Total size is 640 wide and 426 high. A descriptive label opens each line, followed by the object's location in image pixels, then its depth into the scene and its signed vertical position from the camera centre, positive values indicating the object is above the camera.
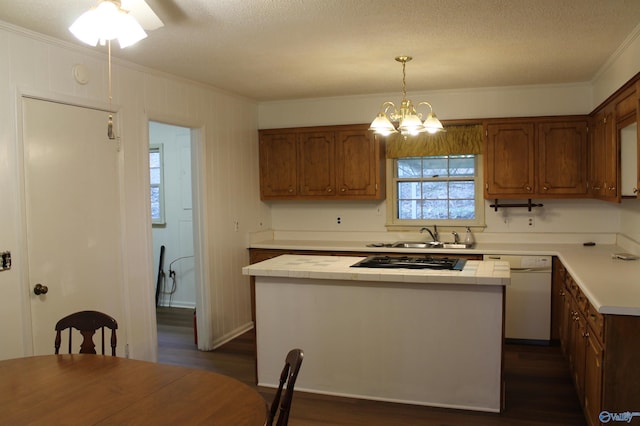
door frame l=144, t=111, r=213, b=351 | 4.68 -0.36
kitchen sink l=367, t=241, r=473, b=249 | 5.09 -0.51
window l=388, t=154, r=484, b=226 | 5.39 +0.03
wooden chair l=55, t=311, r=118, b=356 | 2.51 -0.61
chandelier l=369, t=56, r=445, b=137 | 3.35 +0.47
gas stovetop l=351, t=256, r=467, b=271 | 3.57 -0.49
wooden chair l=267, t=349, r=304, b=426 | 1.71 -0.64
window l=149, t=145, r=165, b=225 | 6.37 +0.17
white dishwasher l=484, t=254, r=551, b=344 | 4.61 -0.97
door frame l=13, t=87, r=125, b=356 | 3.01 -0.16
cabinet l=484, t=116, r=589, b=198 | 4.83 +0.33
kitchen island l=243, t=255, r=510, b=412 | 3.29 -0.91
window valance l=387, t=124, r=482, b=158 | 5.18 +0.53
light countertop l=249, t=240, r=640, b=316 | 2.55 -0.53
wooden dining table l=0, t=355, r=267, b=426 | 1.73 -0.73
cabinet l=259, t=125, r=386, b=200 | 5.39 +0.35
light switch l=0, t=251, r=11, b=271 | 2.91 -0.33
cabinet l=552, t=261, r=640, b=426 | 2.43 -0.86
